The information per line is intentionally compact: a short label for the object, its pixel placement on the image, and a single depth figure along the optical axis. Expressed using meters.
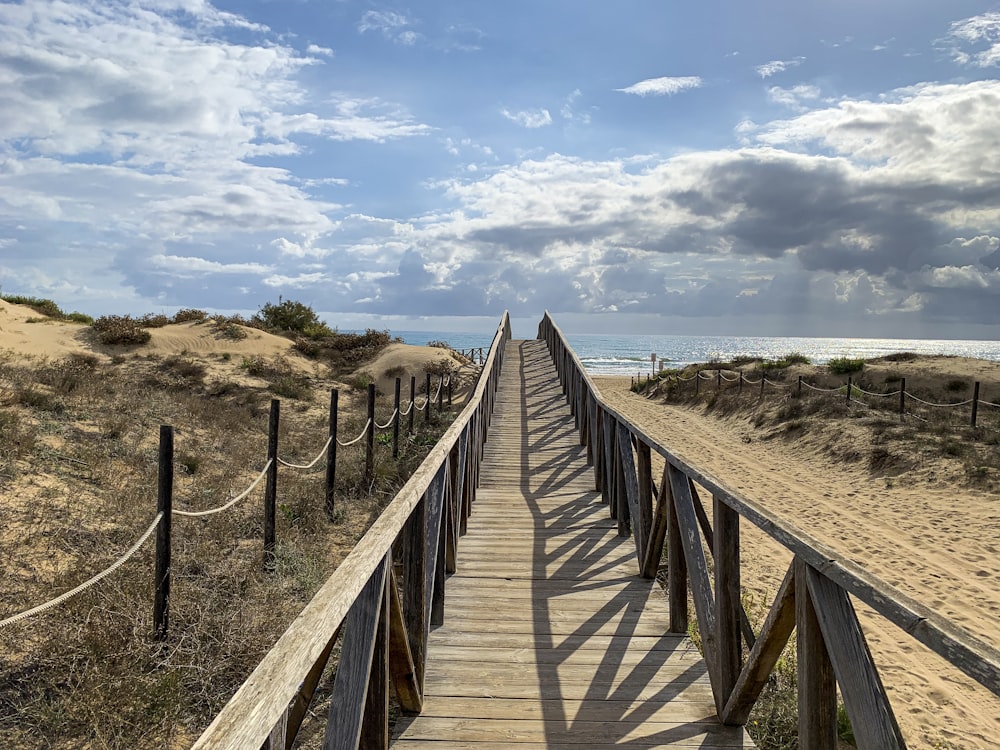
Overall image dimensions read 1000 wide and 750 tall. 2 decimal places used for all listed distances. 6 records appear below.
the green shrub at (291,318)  31.67
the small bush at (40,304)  27.79
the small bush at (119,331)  22.00
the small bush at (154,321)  25.64
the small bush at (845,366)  26.00
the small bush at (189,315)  27.20
